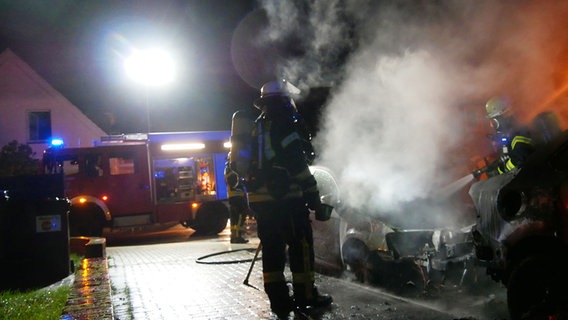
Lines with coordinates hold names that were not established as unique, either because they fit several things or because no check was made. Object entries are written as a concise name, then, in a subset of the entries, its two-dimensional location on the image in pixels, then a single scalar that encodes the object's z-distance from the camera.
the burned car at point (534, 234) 3.09
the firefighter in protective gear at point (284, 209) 4.30
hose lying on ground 7.15
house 23.58
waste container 6.73
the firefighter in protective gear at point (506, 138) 5.61
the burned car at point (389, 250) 4.75
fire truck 13.13
